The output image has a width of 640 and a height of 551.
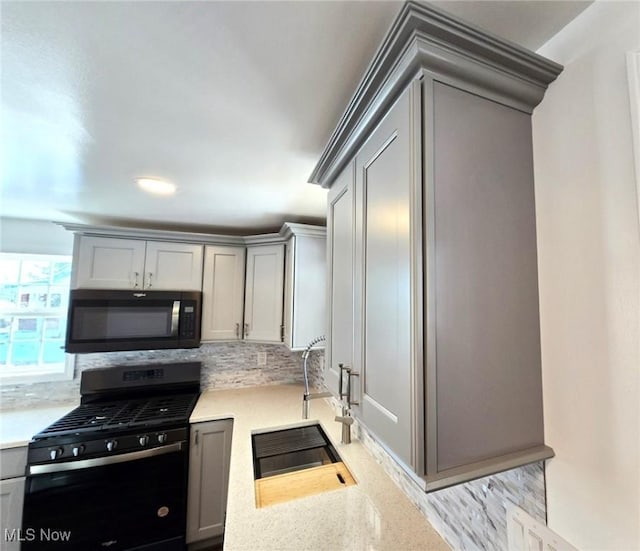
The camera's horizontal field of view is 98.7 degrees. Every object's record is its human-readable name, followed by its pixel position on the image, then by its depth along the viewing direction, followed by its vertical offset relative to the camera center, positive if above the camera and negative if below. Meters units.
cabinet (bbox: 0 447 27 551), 1.60 -1.20
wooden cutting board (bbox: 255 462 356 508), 1.23 -0.89
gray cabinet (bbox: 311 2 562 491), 0.60 +0.11
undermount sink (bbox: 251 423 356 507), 1.27 -0.92
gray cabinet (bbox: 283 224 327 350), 2.14 +0.09
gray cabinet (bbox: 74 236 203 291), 2.15 +0.24
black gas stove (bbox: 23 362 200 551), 1.66 -1.19
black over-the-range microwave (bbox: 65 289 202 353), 2.03 -0.21
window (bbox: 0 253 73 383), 2.24 -0.22
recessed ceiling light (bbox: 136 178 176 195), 1.57 +0.64
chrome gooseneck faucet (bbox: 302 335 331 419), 1.79 -0.65
